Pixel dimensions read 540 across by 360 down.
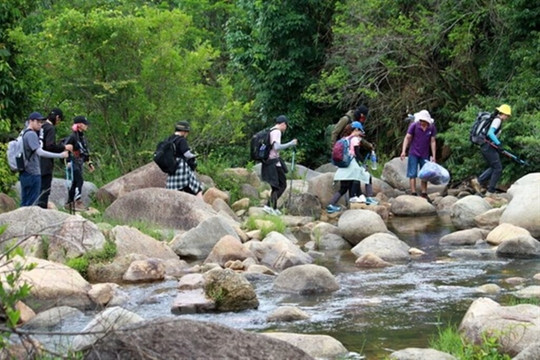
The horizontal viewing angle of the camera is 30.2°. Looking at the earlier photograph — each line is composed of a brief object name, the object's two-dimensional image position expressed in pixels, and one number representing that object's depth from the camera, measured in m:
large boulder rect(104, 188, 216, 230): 14.59
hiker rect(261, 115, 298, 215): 15.94
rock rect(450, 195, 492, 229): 16.06
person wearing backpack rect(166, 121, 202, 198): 15.49
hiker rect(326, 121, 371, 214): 17.03
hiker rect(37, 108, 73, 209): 14.37
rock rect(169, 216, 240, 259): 13.11
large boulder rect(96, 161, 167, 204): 16.64
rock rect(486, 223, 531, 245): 13.67
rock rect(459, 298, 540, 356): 7.34
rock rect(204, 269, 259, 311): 9.63
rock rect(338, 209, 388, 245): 14.54
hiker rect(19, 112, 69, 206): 13.44
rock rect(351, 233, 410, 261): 13.01
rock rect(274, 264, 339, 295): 10.64
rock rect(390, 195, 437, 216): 17.88
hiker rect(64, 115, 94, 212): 15.23
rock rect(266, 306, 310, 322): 9.04
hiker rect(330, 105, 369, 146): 17.39
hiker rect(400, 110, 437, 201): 18.42
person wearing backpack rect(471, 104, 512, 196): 17.97
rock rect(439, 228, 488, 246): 14.32
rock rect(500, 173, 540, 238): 14.43
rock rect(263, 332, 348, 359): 7.37
